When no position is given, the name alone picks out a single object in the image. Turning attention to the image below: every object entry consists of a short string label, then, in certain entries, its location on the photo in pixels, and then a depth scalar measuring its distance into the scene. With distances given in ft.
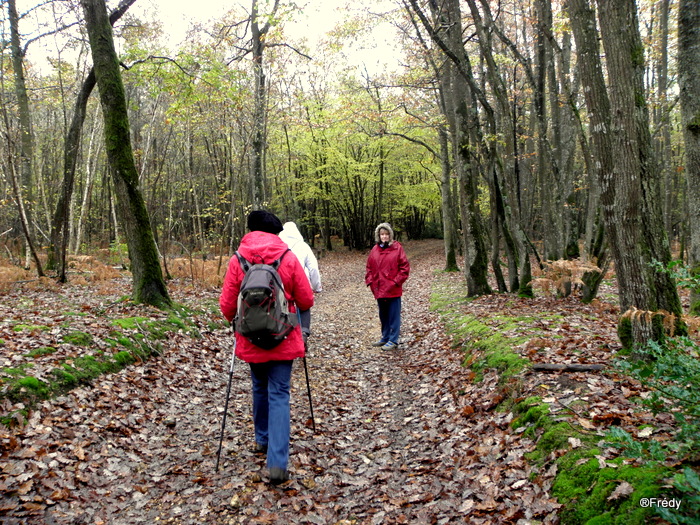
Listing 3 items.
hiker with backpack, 12.85
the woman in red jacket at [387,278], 27.76
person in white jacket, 22.15
